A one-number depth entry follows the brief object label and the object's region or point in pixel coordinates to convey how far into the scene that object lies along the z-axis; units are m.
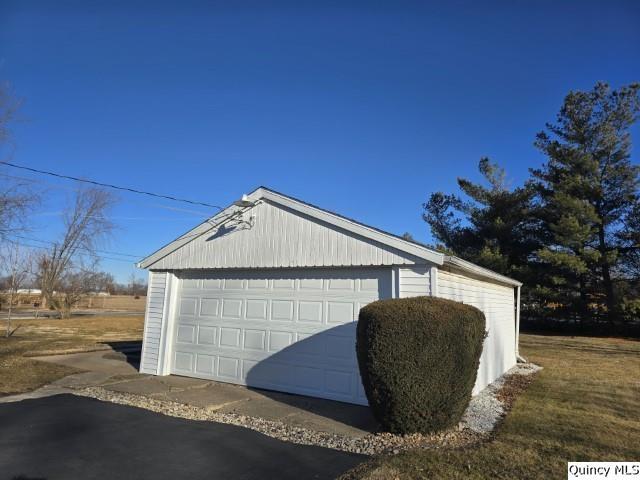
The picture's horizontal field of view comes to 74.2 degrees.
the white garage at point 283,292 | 7.20
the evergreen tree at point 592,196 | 23.95
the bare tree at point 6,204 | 15.77
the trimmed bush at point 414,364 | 5.09
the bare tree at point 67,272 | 33.94
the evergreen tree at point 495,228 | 25.22
